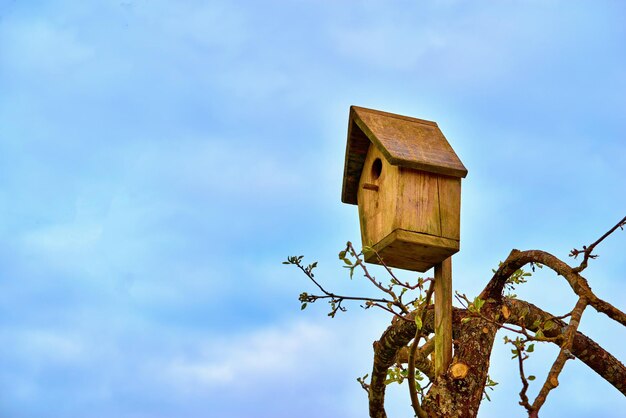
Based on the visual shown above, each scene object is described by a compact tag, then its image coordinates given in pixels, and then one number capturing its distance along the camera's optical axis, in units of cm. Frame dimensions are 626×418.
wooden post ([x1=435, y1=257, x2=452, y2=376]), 574
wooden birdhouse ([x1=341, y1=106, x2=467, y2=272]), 572
